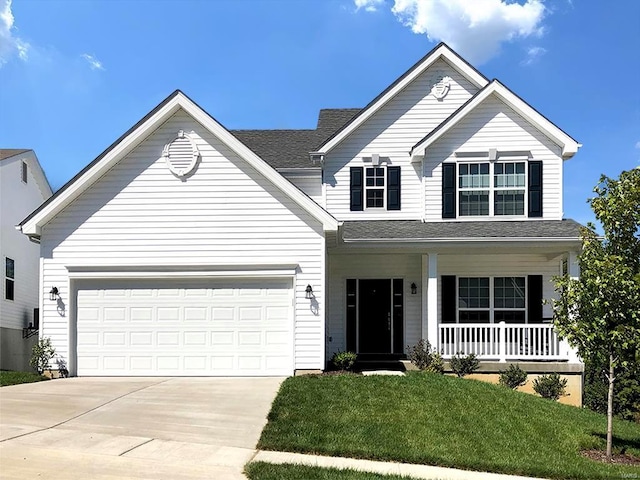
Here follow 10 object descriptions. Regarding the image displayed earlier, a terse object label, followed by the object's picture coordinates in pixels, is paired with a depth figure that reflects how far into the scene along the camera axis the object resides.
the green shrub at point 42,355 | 13.19
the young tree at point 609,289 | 8.49
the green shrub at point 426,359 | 14.05
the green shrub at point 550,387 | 13.48
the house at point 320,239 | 13.31
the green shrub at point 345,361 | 13.33
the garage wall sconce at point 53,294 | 13.35
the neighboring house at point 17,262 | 20.42
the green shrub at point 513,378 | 13.73
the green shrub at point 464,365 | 13.91
